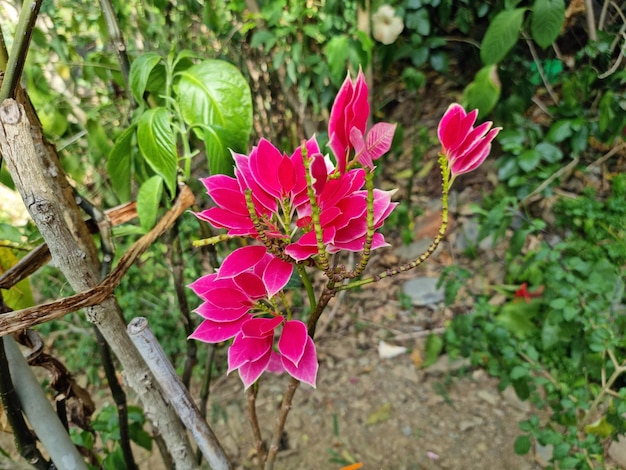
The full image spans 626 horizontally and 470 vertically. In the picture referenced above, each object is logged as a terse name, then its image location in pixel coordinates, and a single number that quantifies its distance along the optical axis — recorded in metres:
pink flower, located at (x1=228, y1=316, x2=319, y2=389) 0.40
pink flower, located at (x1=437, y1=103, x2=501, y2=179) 0.39
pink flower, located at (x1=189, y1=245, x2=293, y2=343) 0.40
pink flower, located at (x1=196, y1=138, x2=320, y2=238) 0.39
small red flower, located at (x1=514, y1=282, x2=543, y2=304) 1.47
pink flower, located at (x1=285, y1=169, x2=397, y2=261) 0.37
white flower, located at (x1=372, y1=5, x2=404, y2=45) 1.59
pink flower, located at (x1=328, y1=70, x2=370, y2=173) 0.38
